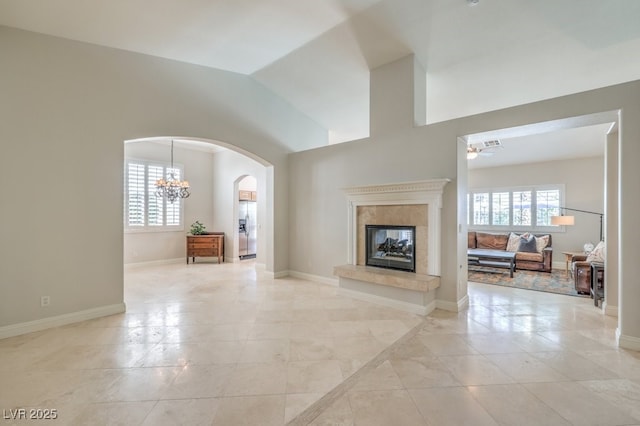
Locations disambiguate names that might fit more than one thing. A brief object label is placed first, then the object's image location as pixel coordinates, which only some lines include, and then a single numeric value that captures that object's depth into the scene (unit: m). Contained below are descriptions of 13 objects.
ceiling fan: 5.71
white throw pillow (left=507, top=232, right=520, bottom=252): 7.45
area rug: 5.25
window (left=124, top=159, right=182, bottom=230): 7.00
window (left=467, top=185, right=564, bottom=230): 7.61
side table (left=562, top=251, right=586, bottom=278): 6.68
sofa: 6.77
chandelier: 6.77
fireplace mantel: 4.04
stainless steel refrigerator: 8.45
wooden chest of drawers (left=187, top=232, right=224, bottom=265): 7.74
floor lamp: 6.61
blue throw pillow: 7.15
